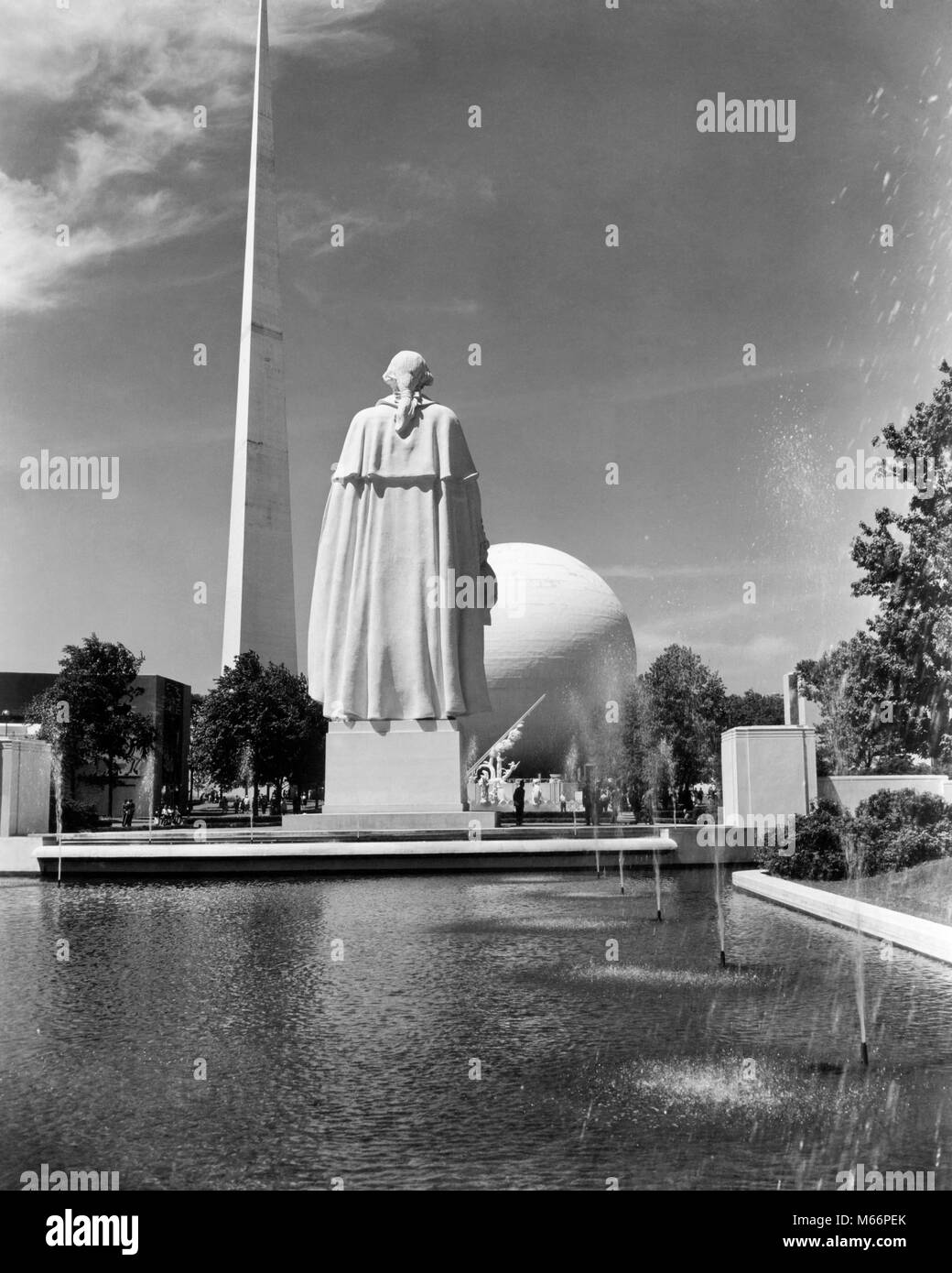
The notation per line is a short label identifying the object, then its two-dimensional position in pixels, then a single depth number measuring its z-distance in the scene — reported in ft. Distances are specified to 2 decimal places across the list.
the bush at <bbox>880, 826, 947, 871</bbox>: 48.21
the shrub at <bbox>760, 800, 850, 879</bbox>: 51.06
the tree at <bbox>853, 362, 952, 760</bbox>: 76.43
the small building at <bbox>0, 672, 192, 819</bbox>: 194.18
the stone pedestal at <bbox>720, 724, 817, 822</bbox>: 69.56
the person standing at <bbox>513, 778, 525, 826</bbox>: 95.61
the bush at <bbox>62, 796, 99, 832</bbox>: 97.14
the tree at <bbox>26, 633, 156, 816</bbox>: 133.69
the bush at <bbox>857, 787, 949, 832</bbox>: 51.93
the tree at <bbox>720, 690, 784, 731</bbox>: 219.41
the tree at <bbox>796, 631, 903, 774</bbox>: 82.23
